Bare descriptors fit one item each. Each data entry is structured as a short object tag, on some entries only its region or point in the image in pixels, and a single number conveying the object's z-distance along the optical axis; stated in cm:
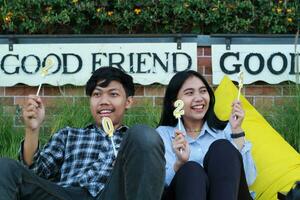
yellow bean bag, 294
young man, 221
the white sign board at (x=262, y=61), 396
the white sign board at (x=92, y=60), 398
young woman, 246
